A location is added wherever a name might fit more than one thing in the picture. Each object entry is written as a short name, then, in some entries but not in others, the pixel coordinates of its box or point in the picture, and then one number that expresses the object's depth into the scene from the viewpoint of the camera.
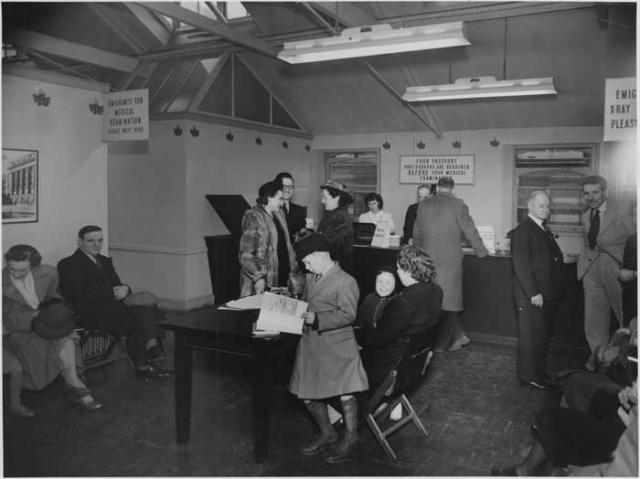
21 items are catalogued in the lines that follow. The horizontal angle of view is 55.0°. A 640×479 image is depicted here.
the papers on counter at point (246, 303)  4.13
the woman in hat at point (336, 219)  5.82
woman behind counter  7.89
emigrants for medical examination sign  5.47
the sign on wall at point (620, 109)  4.11
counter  5.99
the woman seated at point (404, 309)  3.69
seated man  5.00
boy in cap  3.58
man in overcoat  6.04
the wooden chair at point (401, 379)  3.71
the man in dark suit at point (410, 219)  7.95
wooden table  3.51
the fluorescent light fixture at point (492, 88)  6.51
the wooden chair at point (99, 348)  5.16
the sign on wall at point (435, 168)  9.45
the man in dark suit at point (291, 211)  5.46
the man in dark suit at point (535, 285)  4.90
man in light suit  5.04
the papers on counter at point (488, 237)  6.53
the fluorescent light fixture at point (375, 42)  4.43
